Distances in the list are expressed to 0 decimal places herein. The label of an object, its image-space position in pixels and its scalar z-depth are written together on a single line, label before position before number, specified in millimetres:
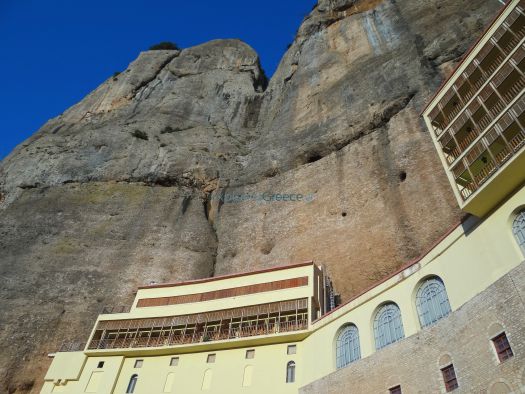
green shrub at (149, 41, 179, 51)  70688
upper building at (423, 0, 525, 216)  15477
